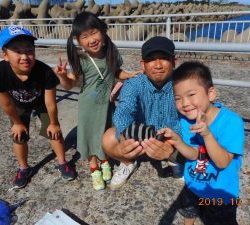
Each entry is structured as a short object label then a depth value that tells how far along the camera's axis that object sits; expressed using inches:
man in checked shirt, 57.9
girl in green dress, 70.2
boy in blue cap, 67.1
